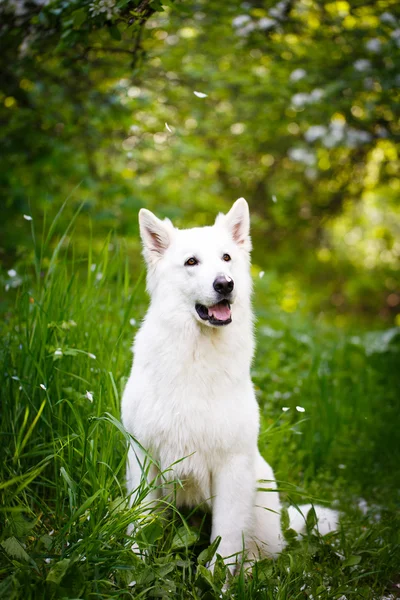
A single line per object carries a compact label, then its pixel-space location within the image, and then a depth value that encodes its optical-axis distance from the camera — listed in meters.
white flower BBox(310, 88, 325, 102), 5.66
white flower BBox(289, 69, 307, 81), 5.55
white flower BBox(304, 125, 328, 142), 6.58
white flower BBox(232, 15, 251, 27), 4.61
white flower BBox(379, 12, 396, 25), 4.68
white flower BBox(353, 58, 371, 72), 5.40
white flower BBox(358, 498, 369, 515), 3.68
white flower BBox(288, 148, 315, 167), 8.11
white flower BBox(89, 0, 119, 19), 2.99
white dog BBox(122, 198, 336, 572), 2.67
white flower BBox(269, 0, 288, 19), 4.68
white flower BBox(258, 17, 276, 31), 4.73
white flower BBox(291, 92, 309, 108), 5.77
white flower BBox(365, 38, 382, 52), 5.14
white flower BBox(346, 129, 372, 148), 6.75
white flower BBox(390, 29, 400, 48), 4.85
